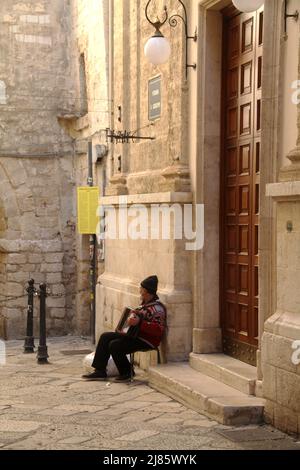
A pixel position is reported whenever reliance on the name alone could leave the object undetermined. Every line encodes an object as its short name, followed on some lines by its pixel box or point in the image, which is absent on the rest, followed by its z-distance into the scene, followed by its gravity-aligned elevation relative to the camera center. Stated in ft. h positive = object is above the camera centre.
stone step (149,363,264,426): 19.95 -4.60
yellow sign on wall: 41.24 +0.74
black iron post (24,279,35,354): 35.53 -4.59
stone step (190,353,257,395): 21.58 -4.20
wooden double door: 23.54 +1.27
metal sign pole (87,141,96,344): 42.18 -2.09
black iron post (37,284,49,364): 32.73 -4.56
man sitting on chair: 26.03 -3.72
